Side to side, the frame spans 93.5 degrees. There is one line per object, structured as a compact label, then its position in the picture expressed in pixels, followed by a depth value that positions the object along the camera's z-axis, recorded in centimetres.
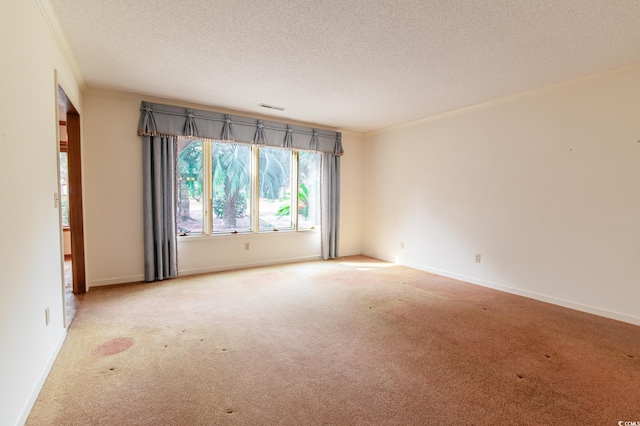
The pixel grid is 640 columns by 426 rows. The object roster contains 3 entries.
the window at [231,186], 472
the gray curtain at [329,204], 566
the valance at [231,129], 408
